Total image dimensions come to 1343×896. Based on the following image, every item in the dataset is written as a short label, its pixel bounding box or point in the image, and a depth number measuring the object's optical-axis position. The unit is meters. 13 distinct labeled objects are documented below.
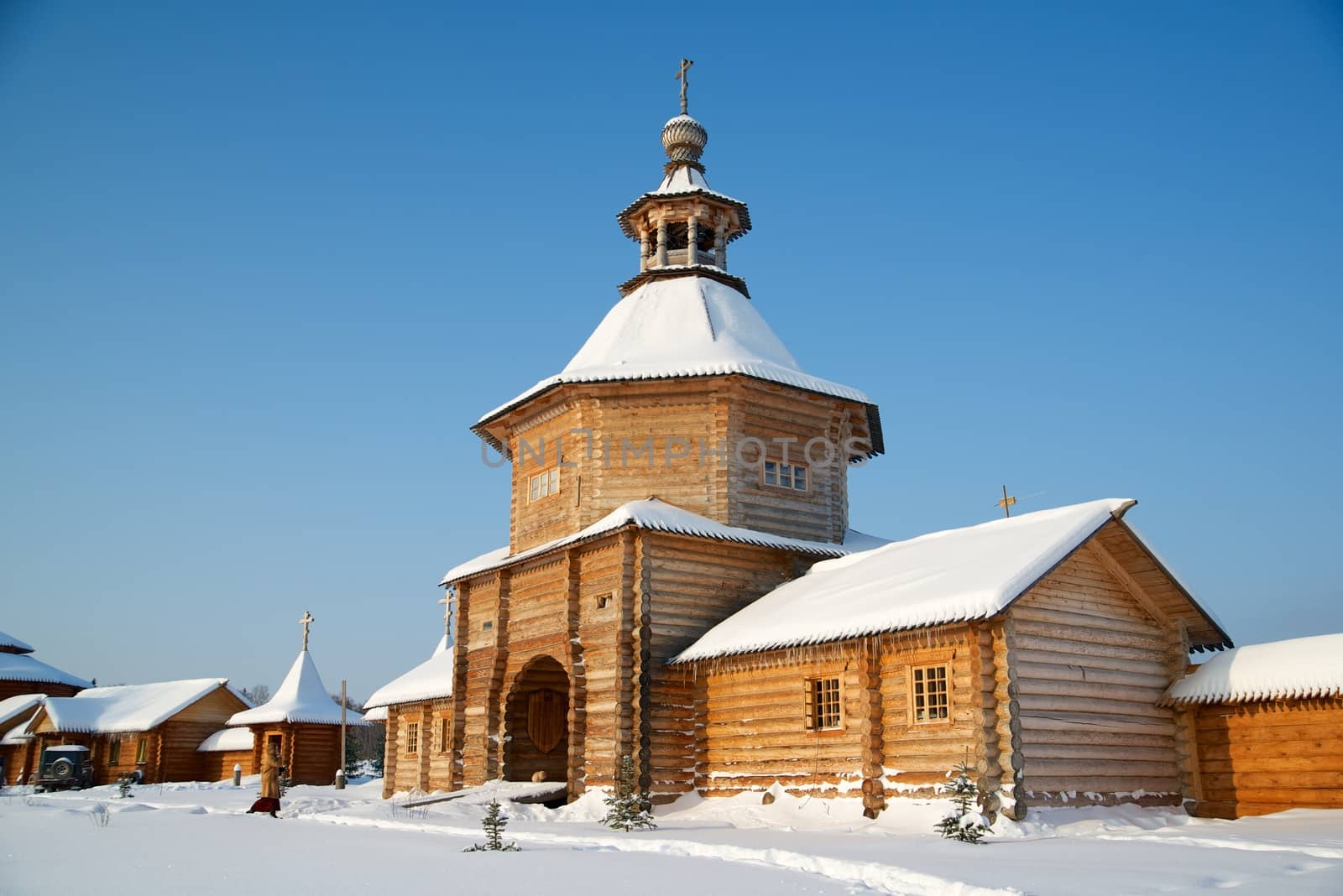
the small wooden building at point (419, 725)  30.31
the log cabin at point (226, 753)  44.03
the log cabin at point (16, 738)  47.56
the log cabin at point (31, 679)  54.56
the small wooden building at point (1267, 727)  17.17
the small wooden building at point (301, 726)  41.97
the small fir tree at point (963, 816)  14.45
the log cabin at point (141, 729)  44.94
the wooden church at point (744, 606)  17.39
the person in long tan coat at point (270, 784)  20.30
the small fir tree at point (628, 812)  17.83
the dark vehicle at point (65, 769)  39.69
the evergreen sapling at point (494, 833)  13.29
